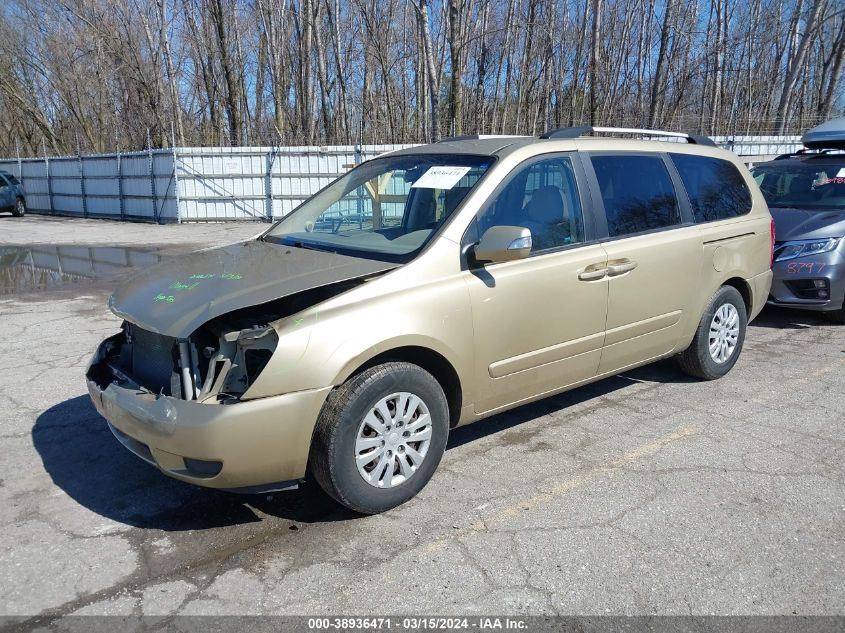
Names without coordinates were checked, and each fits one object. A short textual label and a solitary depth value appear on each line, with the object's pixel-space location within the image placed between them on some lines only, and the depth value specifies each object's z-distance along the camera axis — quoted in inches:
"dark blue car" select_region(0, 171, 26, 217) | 916.6
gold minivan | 120.5
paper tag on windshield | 156.3
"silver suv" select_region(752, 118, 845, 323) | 276.4
